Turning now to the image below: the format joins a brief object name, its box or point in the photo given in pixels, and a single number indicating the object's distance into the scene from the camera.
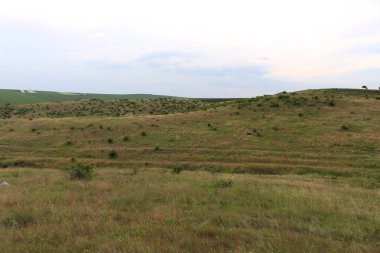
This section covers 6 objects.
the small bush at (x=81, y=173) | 18.59
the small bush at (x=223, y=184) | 14.83
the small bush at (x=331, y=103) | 47.79
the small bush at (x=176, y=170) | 22.55
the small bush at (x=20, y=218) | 9.24
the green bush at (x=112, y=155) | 33.47
